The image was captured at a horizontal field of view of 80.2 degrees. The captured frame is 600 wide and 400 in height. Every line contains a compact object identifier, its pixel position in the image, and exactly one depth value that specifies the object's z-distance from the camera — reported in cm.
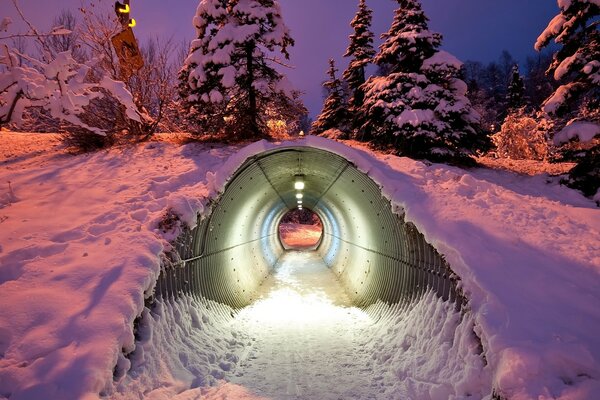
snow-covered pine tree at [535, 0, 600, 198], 766
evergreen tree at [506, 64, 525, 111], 4300
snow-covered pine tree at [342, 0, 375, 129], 2420
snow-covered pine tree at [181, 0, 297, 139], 1191
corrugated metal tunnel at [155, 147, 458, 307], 578
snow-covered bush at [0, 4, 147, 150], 303
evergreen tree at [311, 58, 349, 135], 2812
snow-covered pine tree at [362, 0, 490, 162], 1144
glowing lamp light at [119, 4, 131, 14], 765
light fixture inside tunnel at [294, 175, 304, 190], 1175
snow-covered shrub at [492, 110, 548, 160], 2086
